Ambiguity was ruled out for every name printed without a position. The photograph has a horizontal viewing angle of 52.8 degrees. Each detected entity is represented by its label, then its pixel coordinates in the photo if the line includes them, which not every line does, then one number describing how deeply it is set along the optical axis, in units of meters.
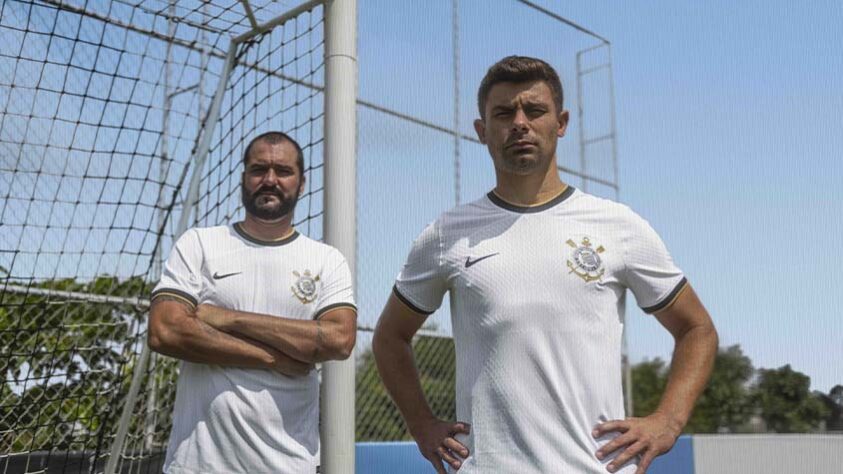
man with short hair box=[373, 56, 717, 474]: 1.83
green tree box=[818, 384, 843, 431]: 11.62
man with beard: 2.78
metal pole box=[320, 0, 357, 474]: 3.23
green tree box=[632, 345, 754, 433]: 26.05
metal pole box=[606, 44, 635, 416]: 10.68
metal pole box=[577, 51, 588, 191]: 11.75
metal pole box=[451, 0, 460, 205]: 9.29
